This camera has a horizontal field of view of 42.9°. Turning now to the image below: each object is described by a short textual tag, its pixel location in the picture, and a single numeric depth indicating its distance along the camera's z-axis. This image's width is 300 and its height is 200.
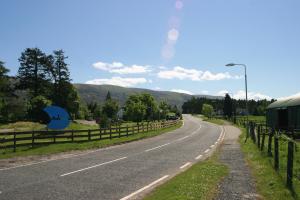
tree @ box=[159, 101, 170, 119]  139.75
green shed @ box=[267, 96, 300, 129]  35.38
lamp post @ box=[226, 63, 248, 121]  37.45
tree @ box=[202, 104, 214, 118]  170.80
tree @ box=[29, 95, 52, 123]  67.94
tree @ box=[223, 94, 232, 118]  148.12
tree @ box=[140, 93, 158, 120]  124.05
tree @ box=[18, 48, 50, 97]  87.31
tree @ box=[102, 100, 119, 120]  144.88
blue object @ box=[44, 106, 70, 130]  35.50
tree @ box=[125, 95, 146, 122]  102.69
